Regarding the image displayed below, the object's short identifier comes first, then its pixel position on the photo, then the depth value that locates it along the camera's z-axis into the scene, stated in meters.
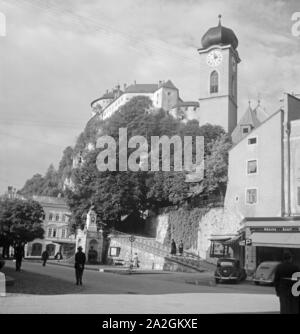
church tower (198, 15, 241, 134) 65.19
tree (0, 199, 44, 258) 65.50
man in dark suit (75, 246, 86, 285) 18.98
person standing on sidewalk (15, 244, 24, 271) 25.75
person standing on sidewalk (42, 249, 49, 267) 35.81
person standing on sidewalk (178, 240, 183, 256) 41.54
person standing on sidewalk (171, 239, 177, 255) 41.09
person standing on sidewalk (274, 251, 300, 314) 9.93
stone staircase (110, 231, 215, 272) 37.01
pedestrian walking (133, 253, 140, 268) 40.92
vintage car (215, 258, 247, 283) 26.41
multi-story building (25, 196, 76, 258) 83.75
